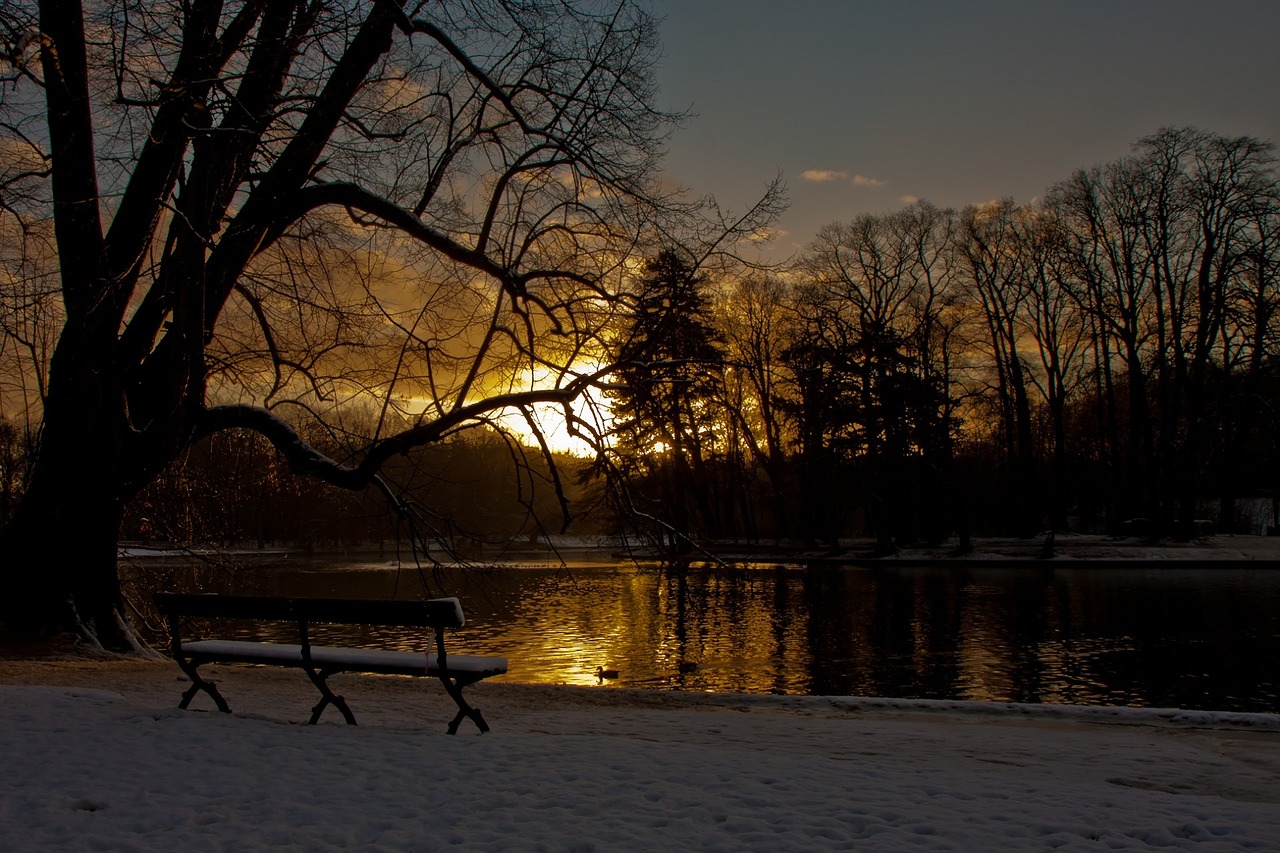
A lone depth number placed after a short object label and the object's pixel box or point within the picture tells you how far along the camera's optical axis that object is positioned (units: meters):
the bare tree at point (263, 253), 8.99
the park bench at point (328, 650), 6.14
